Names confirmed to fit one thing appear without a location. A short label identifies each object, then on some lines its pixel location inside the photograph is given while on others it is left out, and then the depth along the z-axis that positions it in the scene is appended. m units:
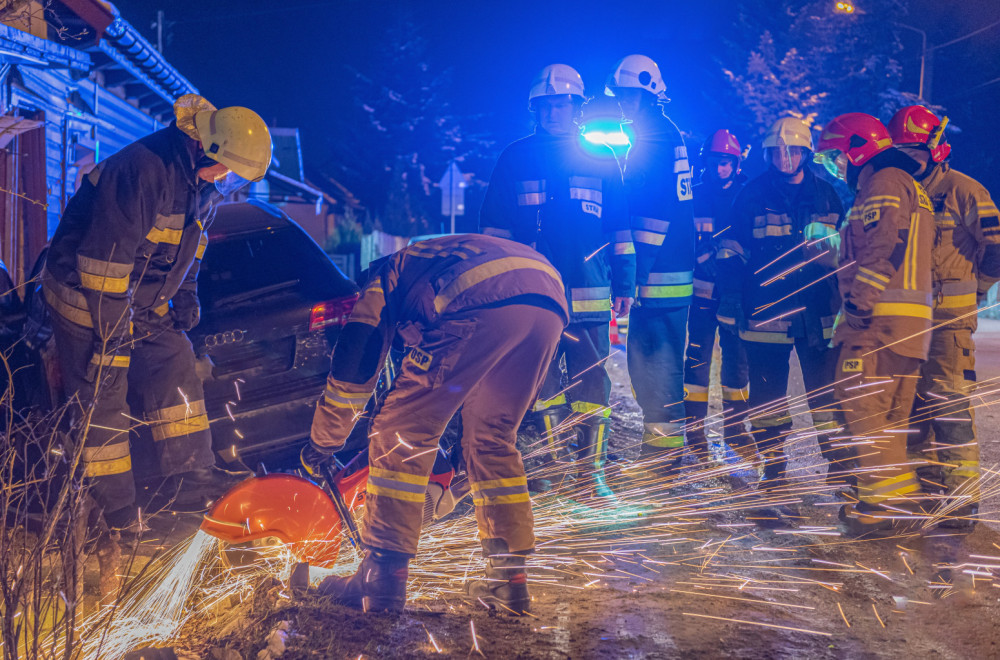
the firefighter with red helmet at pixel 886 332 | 4.07
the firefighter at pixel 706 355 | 5.47
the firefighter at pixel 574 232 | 4.72
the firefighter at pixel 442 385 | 2.99
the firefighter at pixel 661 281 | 4.98
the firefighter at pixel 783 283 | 5.07
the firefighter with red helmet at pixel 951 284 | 4.25
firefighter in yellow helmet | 3.40
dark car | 4.16
